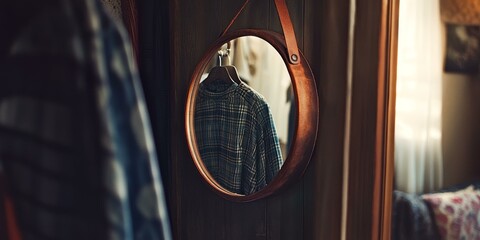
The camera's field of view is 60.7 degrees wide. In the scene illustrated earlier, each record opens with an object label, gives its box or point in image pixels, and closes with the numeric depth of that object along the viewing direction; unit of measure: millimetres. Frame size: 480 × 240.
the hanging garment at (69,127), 603
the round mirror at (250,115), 1096
